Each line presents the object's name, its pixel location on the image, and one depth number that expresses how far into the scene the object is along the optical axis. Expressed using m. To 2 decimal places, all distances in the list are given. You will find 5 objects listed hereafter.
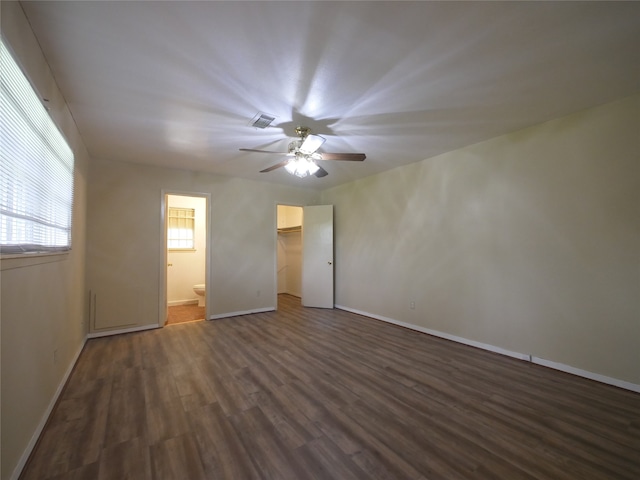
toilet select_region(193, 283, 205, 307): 5.27
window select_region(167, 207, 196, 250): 5.74
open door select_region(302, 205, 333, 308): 5.30
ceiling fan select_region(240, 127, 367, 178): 2.63
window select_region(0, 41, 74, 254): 1.27
